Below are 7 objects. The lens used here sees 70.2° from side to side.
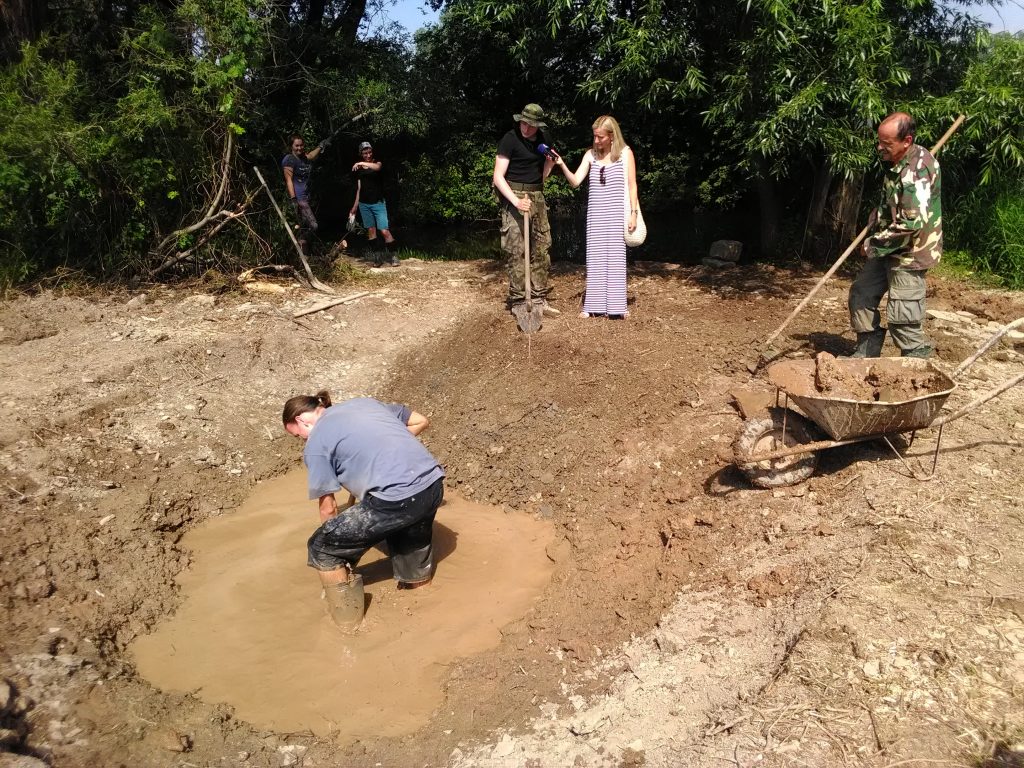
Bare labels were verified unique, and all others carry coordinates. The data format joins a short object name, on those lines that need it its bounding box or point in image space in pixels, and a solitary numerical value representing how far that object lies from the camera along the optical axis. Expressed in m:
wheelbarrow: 3.91
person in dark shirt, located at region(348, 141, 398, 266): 10.05
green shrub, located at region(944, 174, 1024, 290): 8.02
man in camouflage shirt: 4.75
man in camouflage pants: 6.45
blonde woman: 6.46
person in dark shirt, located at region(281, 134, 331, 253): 9.03
